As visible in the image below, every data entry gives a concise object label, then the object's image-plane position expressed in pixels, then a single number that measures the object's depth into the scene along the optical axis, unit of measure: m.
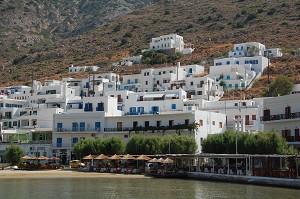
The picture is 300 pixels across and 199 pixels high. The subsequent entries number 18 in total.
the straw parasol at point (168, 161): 54.75
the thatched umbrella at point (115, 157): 59.19
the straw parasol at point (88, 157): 60.32
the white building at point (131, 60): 133.26
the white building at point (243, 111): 70.06
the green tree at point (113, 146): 63.62
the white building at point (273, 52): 118.62
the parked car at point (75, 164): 64.47
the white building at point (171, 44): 135.38
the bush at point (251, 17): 160.75
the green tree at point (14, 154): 68.69
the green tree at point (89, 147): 64.25
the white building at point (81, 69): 132.25
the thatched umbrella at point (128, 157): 58.28
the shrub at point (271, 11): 160.56
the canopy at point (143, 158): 57.38
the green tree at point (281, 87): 87.75
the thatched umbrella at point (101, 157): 59.91
